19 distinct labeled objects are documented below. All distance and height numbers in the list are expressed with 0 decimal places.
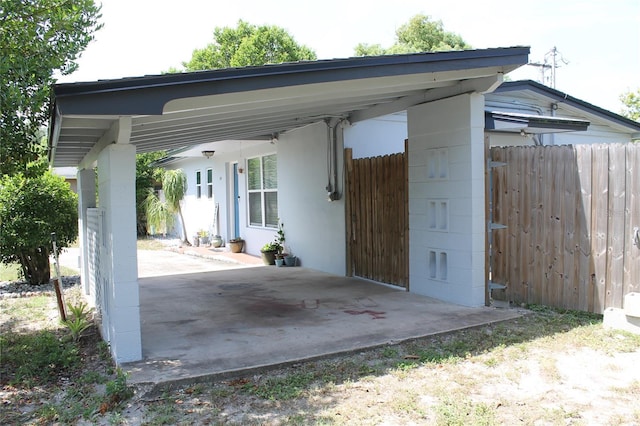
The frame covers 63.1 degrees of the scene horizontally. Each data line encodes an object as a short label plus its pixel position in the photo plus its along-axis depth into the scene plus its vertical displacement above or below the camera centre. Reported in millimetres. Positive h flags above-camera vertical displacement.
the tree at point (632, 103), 25438 +4517
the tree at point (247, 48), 29000 +8901
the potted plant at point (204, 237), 15763 -993
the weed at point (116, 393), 3720 -1369
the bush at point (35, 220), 8523 -200
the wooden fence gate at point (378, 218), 7637 -278
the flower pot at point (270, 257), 10938 -1137
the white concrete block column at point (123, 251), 4430 -389
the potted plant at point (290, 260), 10508 -1165
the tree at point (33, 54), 4996 +1622
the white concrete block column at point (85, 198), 7590 +131
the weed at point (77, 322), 5609 -1328
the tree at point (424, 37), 32062 +10174
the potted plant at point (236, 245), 13367 -1063
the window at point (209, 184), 15836 +621
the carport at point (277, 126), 4199 +774
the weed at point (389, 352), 4632 -1373
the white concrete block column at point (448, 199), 6191 -10
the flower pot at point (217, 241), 14885 -1064
